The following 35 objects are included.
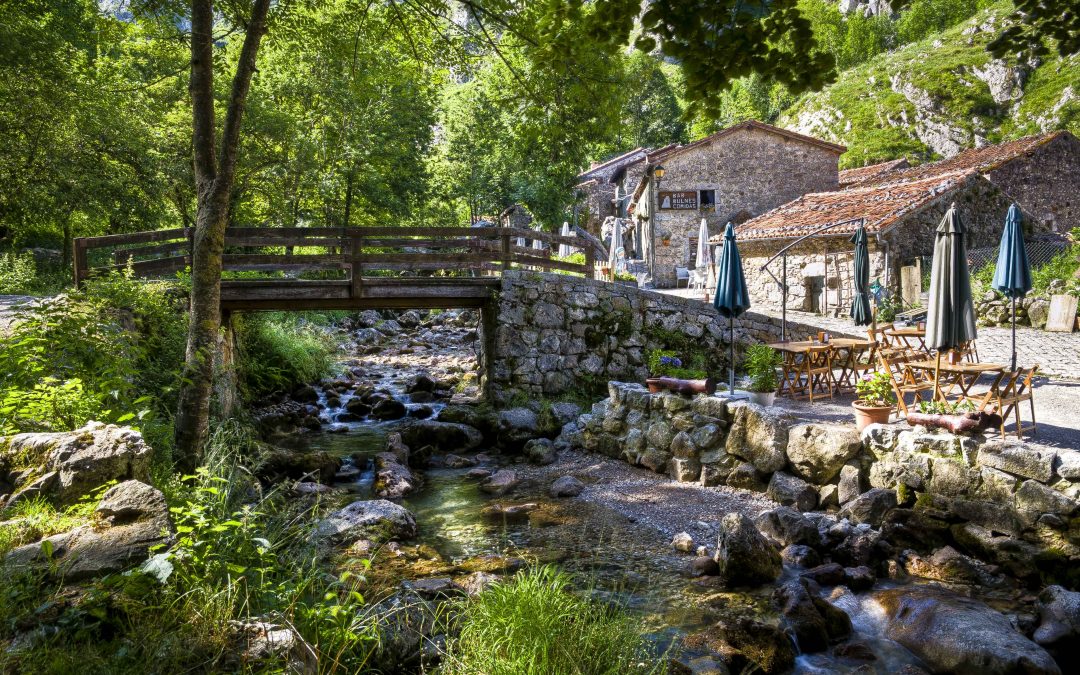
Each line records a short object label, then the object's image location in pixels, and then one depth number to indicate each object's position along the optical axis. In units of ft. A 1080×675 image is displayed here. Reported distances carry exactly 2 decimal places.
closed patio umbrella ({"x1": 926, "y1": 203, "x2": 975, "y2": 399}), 24.89
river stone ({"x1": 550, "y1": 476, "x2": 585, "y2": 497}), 29.63
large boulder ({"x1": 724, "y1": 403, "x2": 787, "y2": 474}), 28.07
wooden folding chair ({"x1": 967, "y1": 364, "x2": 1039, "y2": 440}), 23.13
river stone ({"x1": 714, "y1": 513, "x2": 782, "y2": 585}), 20.13
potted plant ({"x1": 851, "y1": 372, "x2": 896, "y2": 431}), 25.79
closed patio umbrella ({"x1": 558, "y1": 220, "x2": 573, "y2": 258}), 85.71
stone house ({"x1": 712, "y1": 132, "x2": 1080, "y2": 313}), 57.21
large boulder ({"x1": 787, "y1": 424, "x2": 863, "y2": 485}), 25.82
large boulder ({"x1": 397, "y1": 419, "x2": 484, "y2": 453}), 38.40
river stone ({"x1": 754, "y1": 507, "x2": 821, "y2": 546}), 22.62
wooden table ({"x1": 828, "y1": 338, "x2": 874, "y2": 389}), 33.68
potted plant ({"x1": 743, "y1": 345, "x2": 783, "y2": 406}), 32.53
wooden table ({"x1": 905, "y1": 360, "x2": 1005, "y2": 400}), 25.02
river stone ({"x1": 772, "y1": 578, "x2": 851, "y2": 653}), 17.02
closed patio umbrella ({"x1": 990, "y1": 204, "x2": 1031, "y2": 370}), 30.32
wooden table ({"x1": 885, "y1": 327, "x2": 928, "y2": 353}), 33.71
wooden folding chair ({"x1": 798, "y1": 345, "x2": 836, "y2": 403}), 33.53
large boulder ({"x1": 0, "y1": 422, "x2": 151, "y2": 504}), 12.99
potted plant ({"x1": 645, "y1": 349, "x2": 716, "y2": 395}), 32.82
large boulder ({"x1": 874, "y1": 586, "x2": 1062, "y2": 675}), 15.01
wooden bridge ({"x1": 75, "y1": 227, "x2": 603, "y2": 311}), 37.78
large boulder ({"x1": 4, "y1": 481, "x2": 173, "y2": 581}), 10.71
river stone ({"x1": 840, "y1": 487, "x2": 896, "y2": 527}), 23.38
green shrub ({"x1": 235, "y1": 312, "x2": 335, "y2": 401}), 45.93
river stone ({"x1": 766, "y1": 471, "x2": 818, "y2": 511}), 26.17
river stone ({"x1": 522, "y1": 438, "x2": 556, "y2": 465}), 35.42
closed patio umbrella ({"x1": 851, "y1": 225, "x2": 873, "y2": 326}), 39.55
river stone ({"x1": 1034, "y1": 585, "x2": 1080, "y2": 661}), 15.69
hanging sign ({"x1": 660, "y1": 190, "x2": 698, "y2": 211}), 91.26
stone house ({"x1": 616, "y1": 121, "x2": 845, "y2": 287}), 89.61
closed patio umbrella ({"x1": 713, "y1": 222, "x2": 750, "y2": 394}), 31.55
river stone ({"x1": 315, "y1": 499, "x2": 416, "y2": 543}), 23.18
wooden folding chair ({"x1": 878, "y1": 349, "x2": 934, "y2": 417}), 26.16
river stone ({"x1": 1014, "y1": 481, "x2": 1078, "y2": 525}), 19.83
